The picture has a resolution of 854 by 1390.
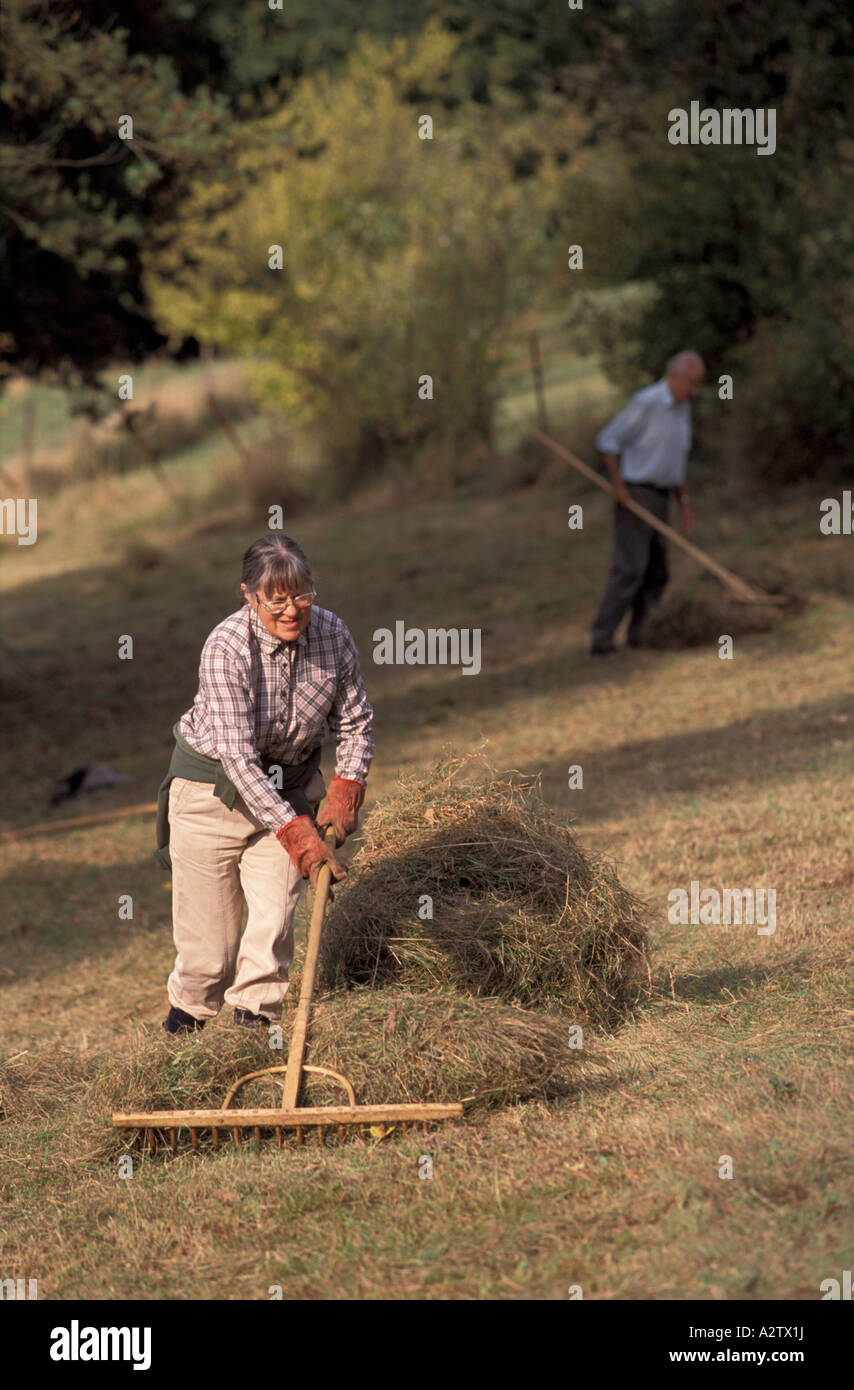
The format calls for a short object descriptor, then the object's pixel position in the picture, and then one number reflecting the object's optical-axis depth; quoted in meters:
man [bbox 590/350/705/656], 11.75
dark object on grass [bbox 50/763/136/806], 11.12
